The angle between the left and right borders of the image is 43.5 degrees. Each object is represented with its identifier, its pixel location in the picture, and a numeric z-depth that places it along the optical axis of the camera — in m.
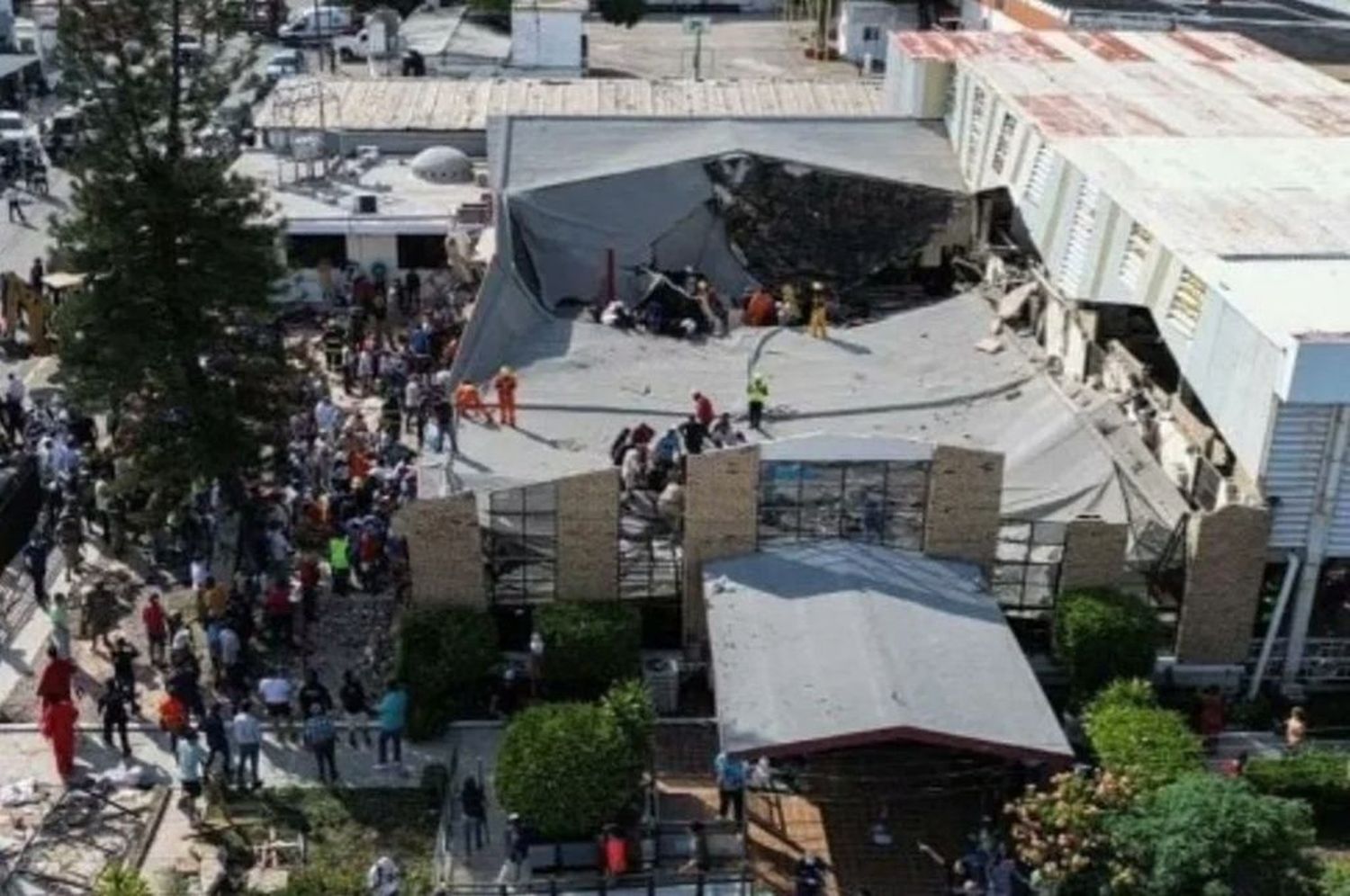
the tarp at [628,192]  32.41
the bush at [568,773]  18.66
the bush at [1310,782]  20.36
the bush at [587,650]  21.66
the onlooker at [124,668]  21.59
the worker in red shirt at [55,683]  20.89
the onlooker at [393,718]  20.75
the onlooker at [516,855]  18.91
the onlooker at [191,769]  19.89
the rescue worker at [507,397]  25.89
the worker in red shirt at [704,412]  25.52
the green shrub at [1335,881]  17.98
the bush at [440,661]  21.41
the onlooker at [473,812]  19.36
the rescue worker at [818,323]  29.88
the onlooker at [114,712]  20.91
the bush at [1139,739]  19.09
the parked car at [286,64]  54.73
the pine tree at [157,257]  23.08
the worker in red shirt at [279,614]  23.17
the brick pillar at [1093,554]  22.05
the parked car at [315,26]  64.69
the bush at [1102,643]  21.47
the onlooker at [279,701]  21.30
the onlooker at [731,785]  19.58
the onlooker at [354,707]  21.69
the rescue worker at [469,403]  25.86
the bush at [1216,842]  17.25
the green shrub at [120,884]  17.31
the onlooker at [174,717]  20.52
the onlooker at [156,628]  22.67
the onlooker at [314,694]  20.78
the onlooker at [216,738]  20.50
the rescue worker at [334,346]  32.69
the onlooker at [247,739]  20.14
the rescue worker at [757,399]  25.91
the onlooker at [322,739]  20.41
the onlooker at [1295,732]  21.16
